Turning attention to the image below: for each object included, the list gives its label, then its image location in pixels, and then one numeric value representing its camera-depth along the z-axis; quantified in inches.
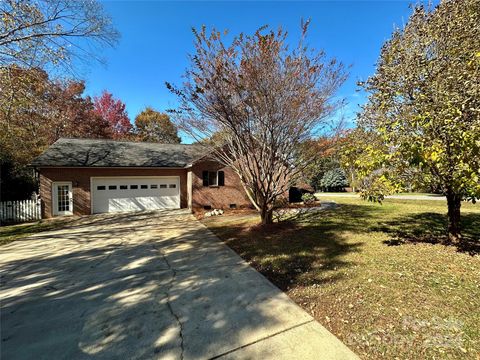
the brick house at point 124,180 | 492.7
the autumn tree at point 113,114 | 1089.4
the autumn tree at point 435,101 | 162.2
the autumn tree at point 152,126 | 1217.4
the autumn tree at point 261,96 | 251.0
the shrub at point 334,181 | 1483.8
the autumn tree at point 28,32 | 281.4
